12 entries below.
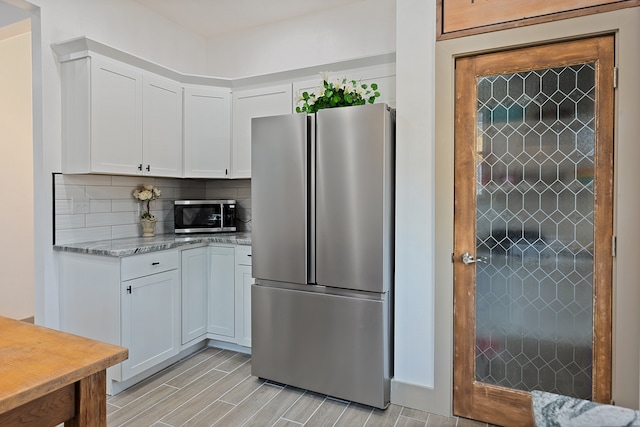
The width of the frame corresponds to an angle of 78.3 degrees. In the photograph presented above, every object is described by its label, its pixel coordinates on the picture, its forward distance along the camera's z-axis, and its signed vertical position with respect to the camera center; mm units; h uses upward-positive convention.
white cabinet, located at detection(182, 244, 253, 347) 3090 -698
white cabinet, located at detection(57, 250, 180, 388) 2539 -652
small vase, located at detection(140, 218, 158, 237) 3334 -170
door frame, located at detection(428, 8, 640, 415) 1925 +58
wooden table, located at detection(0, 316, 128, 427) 880 -395
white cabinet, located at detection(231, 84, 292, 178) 3403 +858
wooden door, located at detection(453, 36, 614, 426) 2023 -102
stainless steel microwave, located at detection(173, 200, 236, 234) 3465 -78
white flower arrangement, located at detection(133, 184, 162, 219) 3299 +107
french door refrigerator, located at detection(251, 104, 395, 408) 2320 -264
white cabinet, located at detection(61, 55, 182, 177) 2703 +654
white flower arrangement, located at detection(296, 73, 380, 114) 2502 +727
